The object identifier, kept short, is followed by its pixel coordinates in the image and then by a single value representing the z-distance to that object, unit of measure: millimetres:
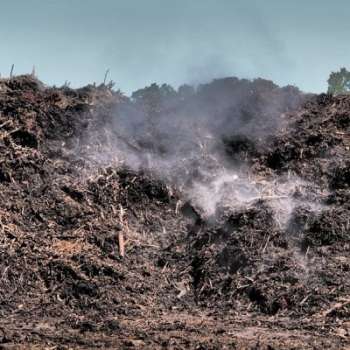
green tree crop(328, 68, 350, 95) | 69506
